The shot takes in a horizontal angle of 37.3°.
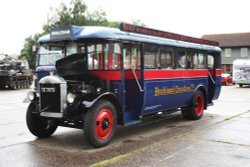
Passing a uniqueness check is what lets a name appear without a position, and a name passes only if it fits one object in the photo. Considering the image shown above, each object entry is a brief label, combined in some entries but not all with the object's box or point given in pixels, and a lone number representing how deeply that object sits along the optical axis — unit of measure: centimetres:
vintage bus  742
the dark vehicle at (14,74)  2884
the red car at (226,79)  3931
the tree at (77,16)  6097
